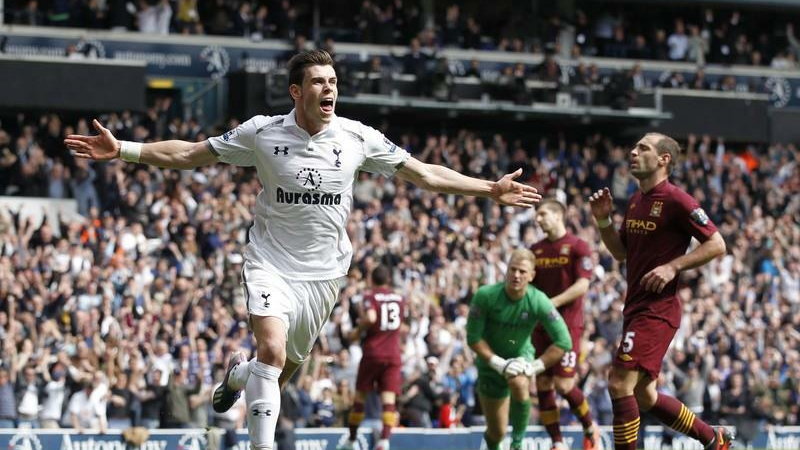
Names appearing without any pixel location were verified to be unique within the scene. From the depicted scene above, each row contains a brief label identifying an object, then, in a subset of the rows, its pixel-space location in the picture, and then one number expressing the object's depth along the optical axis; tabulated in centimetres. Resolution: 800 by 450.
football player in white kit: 1041
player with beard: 1189
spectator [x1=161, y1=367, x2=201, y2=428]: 1936
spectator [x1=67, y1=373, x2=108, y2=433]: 1884
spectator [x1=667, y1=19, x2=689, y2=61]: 3800
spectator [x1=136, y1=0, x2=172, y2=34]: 3197
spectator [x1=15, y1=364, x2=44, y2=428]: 1902
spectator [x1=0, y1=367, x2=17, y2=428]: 1883
